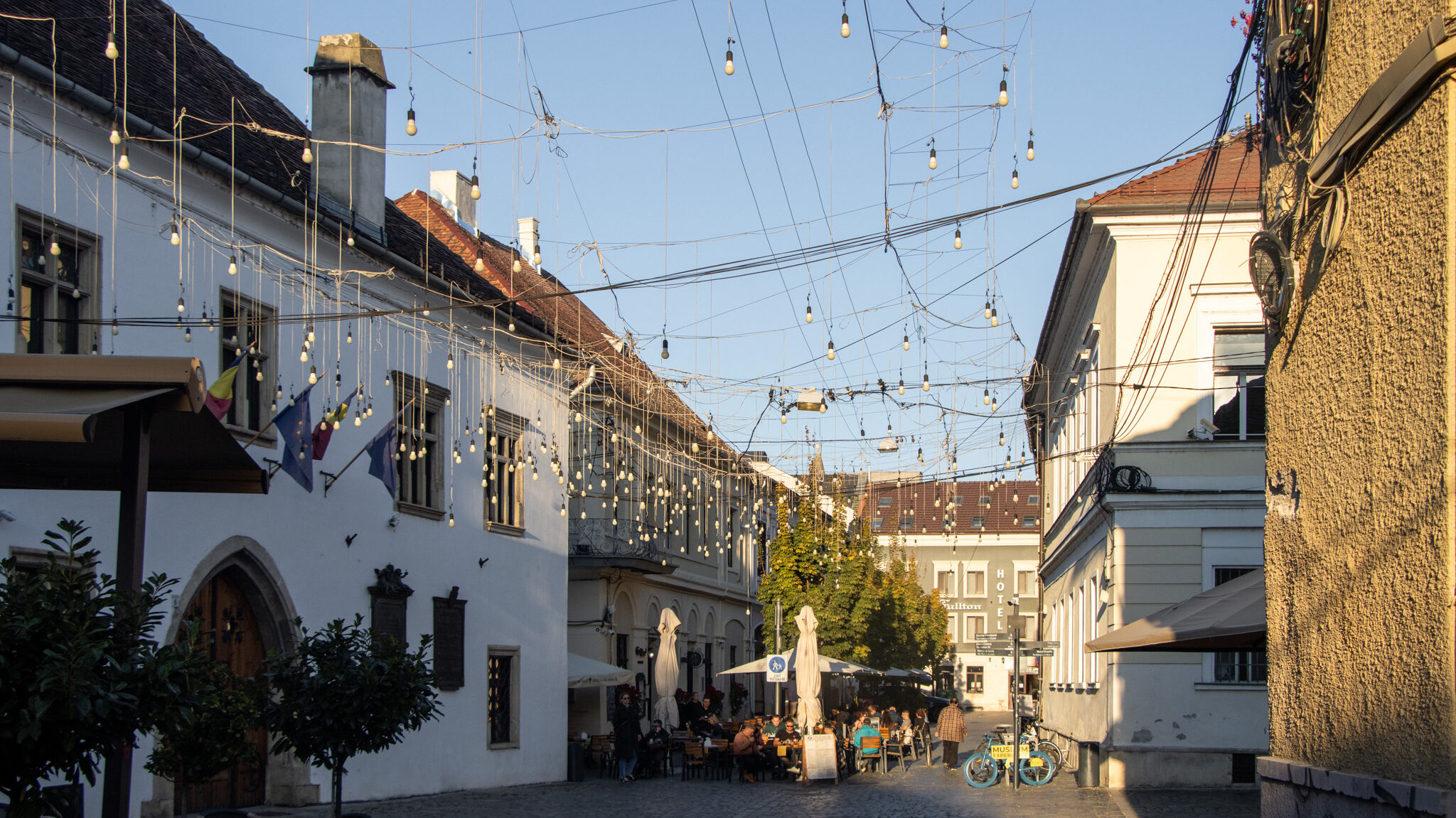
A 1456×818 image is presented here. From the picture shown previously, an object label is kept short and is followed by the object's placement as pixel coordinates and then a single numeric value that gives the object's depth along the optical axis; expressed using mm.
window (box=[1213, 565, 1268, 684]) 20688
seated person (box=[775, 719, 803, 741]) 26000
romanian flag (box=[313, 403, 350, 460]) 15508
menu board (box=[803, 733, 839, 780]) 23672
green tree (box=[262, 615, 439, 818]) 12117
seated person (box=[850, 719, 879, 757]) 26406
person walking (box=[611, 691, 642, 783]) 24750
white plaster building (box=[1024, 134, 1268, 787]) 20656
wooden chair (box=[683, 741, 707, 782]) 25688
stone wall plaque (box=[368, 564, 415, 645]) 18656
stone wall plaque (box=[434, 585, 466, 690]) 20375
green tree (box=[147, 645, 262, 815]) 11438
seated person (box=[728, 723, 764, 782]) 24094
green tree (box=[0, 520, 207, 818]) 5703
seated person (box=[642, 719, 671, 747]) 25750
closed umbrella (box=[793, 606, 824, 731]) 25891
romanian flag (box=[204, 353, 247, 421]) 12508
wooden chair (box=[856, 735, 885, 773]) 26297
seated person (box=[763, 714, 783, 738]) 26555
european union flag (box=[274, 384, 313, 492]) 14906
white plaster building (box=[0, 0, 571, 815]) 13312
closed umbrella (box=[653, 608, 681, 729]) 27922
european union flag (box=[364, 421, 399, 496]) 16906
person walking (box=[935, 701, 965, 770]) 26922
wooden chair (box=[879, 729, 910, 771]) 28734
